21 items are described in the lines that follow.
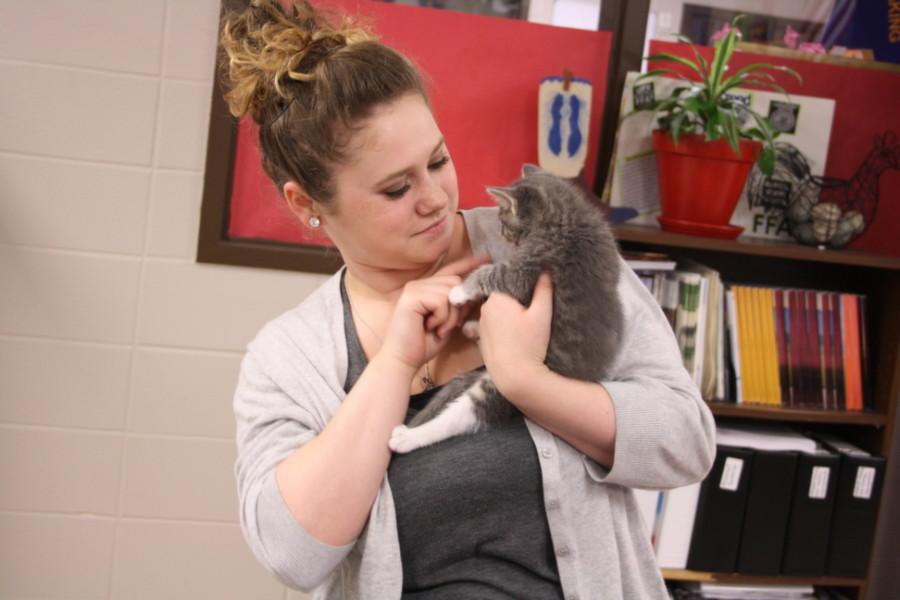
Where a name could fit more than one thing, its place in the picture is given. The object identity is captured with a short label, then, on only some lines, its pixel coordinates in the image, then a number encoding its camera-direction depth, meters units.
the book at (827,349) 2.35
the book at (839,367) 2.36
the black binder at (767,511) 2.25
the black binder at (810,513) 2.27
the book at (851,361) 2.36
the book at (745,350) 2.32
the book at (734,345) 2.31
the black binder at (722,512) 2.24
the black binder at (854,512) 2.28
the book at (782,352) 2.33
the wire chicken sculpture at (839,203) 2.34
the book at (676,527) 2.27
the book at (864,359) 2.37
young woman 1.15
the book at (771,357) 2.33
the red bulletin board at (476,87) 2.38
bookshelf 2.23
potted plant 2.19
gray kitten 1.24
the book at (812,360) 2.35
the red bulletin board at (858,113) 2.52
